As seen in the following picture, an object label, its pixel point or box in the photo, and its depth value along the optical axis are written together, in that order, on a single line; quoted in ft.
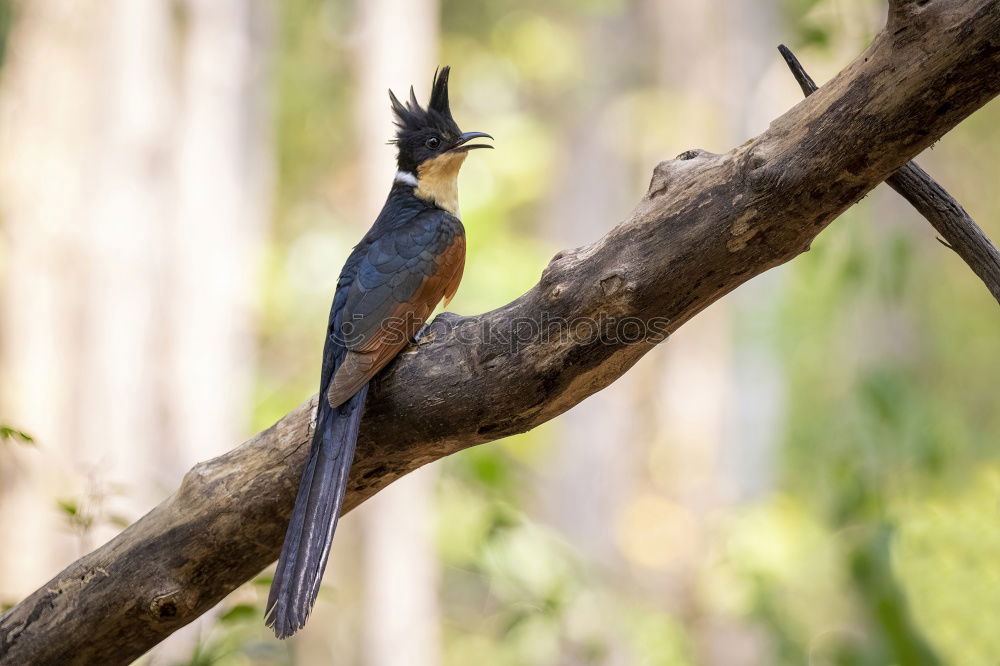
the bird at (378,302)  16.60
